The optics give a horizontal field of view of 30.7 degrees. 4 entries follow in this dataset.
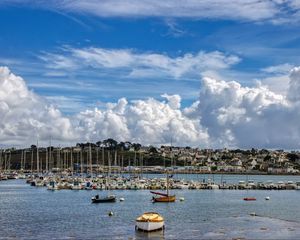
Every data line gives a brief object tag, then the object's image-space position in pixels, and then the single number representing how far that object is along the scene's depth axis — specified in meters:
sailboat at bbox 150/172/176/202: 112.00
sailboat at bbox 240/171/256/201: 123.81
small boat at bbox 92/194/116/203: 110.56
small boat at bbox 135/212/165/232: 63.62
